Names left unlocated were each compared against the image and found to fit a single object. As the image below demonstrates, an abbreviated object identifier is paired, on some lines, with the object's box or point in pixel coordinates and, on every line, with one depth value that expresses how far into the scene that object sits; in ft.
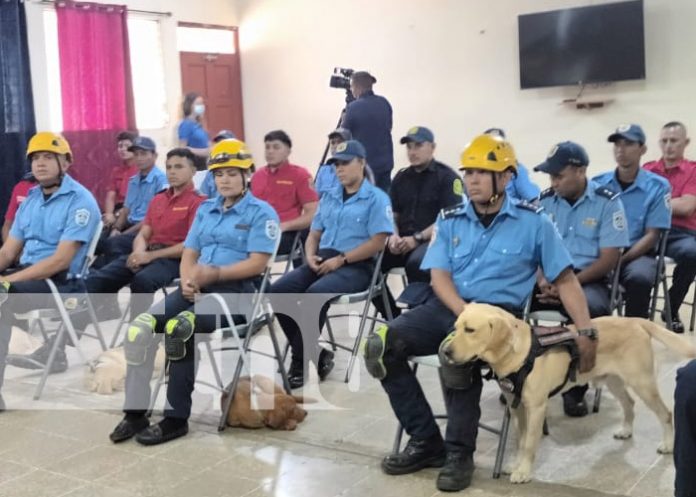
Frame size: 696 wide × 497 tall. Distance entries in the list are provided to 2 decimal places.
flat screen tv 24.36
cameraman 21.54
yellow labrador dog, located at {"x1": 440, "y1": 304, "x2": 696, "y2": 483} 8.96
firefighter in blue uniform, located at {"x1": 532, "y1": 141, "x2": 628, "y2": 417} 11.83
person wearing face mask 23.88
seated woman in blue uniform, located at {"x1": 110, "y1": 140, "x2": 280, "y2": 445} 11.16
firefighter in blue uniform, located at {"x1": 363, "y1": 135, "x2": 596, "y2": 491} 9.53
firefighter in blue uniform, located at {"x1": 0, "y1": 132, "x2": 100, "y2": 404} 13.50
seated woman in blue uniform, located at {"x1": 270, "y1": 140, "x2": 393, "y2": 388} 13.44
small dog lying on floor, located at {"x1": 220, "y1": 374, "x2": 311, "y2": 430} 11.48
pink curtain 26.68
